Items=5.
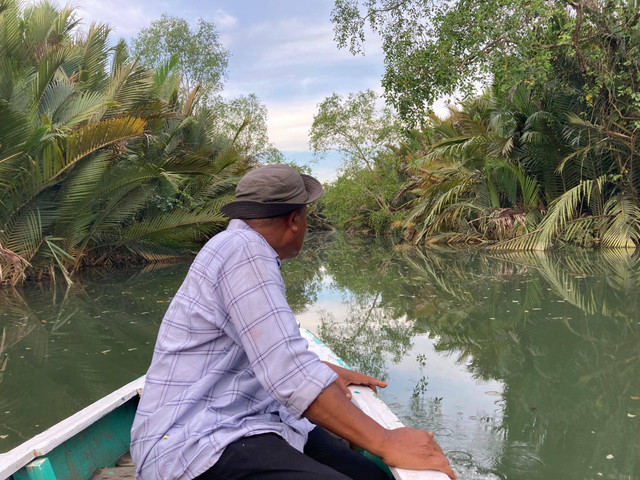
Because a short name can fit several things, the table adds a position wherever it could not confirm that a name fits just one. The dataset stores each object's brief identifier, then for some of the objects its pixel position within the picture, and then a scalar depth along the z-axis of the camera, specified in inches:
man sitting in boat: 64.7
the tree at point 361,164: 1170.0
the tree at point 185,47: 1307.8
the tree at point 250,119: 1534.7
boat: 84.5
